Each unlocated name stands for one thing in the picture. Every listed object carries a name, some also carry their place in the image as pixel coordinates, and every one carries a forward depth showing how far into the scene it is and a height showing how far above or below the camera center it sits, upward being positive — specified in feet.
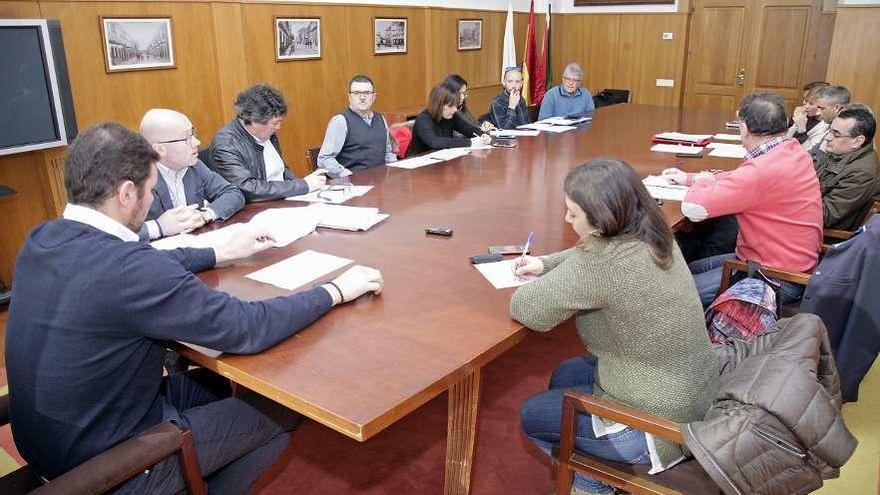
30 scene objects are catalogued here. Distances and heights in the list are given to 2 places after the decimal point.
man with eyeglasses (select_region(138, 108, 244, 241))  7.63 -1.54
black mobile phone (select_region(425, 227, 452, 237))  7.61 -1.94
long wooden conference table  4.39 -2.07
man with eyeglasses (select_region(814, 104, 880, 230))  9.50 -1.62
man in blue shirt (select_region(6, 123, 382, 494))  4.34 -1.71
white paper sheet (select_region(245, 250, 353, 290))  6.19 -1.99
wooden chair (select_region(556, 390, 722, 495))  4.57 -3.07
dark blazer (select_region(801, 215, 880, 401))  6.73 -2.49
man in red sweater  8.11 -1.72
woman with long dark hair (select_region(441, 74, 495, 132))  14.32 -0.50
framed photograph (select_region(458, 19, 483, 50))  25.09 +1.08
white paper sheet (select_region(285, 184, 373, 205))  9.37 -1.88
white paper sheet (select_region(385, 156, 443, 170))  11.85 -1.80
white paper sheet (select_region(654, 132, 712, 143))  14.12 -1.67
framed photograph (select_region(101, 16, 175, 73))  13.74 +0.49
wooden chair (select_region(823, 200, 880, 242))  9.39 -2.49
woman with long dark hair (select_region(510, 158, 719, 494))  4.78 -1.82
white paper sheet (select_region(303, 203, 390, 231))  7.89 -1.88
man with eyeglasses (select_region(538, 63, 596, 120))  19.63 -1.22
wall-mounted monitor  11.36 -0.36
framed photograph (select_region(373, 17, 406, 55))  21.08 +0.89
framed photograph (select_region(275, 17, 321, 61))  17.88 +0.72
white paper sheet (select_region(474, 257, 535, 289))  6.16 -2.03
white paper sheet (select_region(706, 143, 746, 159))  12.91 -1.82
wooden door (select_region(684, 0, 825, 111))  25.57 +0.38
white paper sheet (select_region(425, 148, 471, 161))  12.62 -1.77
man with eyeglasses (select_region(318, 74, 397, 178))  12.63 -1.42
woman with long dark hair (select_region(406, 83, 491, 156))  13.89 -1.34
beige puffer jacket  4.12 -2.36
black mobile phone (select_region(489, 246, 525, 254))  6.95 -1.97
